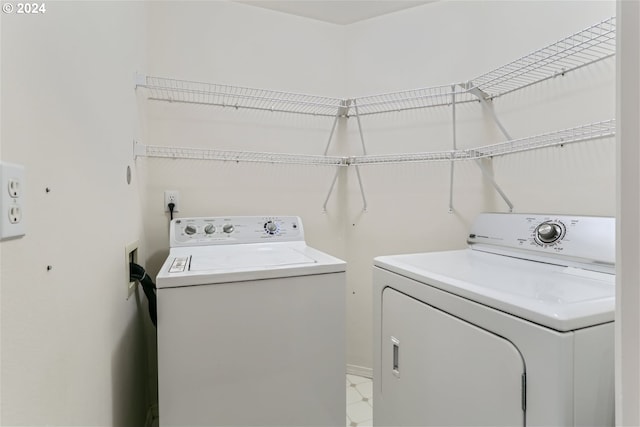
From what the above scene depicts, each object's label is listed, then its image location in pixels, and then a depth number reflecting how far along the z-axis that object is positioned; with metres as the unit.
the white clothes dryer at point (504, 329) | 0.70
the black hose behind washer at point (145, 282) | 1.47
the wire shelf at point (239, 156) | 1.92
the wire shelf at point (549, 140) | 1.31
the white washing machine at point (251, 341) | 1.18
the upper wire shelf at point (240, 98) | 1.91
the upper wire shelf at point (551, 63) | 1.32
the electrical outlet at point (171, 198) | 1.94
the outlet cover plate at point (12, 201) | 0.51
